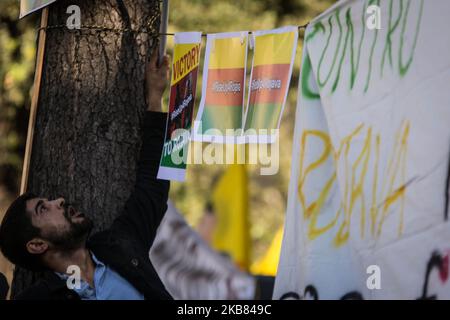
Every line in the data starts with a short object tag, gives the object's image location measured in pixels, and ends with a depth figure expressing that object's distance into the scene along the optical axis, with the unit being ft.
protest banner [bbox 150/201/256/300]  42.55
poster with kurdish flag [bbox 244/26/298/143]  29.35
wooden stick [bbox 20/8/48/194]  32.26
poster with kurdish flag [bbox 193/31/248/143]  30.45
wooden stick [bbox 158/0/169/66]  32.12
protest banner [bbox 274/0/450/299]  25.57
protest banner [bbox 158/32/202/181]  30.96
